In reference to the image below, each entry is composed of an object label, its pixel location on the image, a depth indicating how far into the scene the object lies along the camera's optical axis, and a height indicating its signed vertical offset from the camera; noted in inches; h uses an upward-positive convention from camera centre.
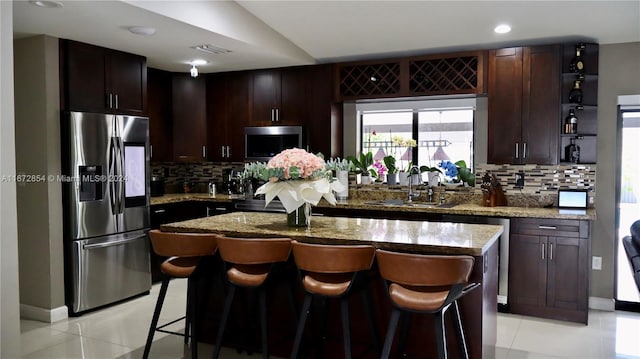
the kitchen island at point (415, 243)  112.6 -18.2
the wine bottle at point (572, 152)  185.6 +2.9
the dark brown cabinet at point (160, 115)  233.8 +21.6
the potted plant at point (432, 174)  212.4 -5.8
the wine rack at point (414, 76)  199.2 +34.4
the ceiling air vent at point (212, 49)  188.9 +42.4
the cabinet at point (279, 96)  230.4 +29.6
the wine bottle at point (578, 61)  180.9 +35.0
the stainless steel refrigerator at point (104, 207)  175.9 -16.8
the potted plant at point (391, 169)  221.6 -3.8
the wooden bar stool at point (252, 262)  117.8 -23.6
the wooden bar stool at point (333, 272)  108.2 -24.3
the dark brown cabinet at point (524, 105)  184.9 +20.4
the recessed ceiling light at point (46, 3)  132.3 +41.5
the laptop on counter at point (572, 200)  181.2 -14.4
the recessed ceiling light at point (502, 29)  173.8 +45.1
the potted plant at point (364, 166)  224.8 -2.4
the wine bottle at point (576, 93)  182.9 +23.9
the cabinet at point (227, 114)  242.7 +22.8
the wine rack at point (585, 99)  183.5 +21.9
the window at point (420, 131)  215.5 +13.1
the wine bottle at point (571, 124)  183.2 +12.8
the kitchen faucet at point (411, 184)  214.1 -10.0
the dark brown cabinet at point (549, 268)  169.5 -36.7
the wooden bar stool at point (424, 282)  99.0 -24.1
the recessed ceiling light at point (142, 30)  159.8 +41.7
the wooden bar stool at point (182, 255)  125.8 -23.2
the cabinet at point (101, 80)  175.6 +30.0
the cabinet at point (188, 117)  244.8 +21.1
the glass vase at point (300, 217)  135.6 -14.9
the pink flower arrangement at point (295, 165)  128.1 -1.1
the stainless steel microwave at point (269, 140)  230.7 +9.4
